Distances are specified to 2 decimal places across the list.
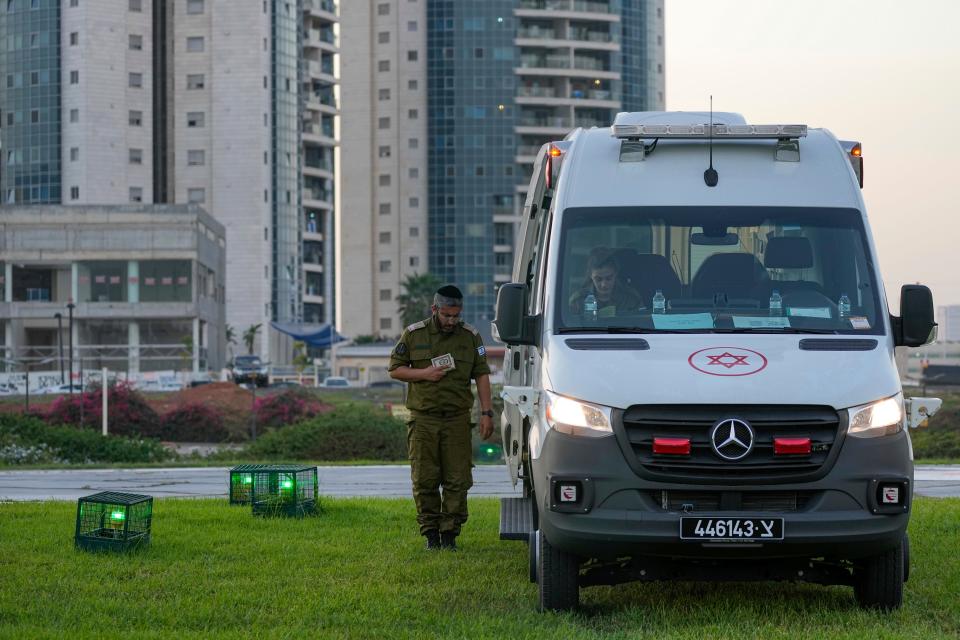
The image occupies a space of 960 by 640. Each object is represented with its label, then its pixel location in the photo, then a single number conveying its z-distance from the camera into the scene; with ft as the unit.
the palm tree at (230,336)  385.91
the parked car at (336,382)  304.05
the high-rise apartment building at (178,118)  373.61
